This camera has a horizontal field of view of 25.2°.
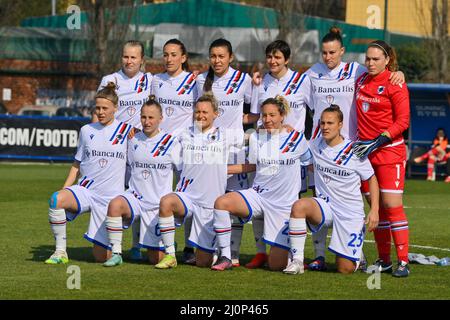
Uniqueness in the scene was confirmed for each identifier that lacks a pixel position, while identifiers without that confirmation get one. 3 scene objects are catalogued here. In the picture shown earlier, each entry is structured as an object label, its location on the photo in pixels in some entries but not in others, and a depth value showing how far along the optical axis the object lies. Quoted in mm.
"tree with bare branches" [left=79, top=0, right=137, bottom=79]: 37812
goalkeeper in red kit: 9320
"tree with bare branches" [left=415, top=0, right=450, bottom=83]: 39406
